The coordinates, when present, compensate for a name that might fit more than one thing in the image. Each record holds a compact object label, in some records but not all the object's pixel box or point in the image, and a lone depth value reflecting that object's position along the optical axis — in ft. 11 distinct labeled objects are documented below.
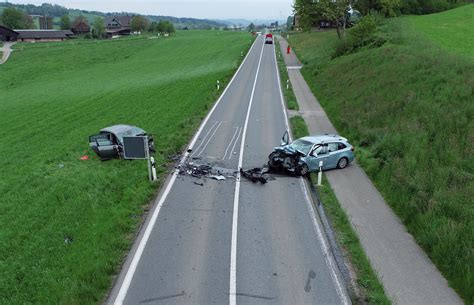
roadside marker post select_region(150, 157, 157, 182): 52.68
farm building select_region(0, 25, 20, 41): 360.69
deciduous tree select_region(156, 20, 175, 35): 447.83
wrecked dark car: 62.85
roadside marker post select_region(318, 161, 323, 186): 52.61
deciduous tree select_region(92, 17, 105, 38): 414.21
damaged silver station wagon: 56.34
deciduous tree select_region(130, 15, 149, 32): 469.16
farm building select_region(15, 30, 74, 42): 374.69
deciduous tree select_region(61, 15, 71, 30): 502.79
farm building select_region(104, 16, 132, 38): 479.82
